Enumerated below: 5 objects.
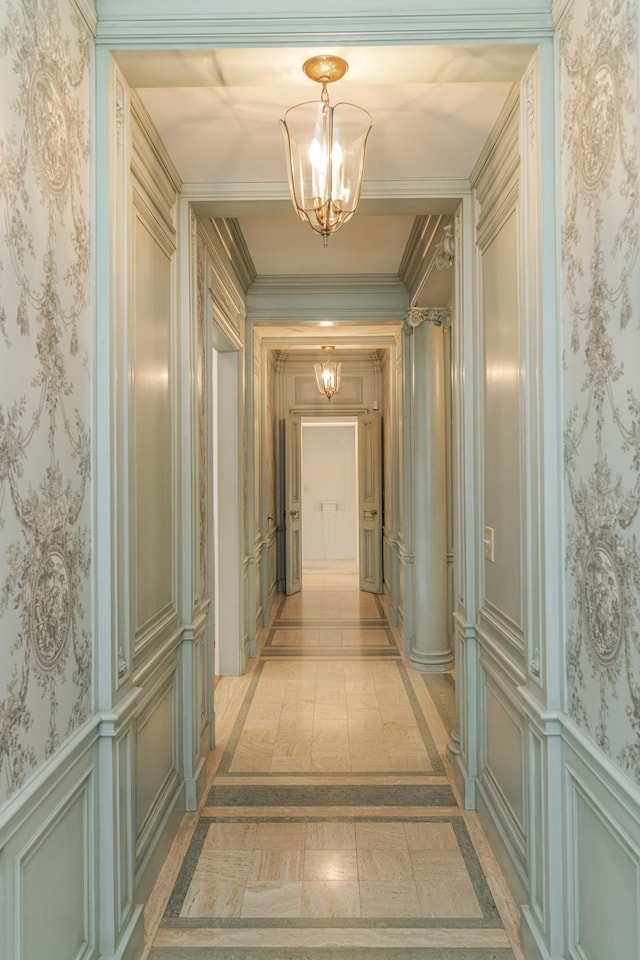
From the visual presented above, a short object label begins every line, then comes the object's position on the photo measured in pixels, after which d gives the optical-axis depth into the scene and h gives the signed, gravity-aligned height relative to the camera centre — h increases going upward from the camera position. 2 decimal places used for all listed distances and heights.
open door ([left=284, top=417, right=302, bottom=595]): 8.10 -0.22
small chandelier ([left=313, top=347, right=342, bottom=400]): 7.11 +1.23
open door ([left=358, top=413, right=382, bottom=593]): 8.14 -0.07
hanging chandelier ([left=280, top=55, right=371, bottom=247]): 2.08 +1.10
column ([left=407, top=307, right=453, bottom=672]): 5.13 -0.06
